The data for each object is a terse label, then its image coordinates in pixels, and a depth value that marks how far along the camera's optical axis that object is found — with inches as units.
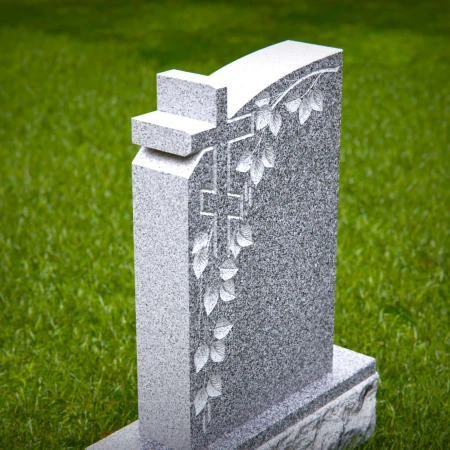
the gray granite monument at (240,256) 108.3
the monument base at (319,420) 124.8
